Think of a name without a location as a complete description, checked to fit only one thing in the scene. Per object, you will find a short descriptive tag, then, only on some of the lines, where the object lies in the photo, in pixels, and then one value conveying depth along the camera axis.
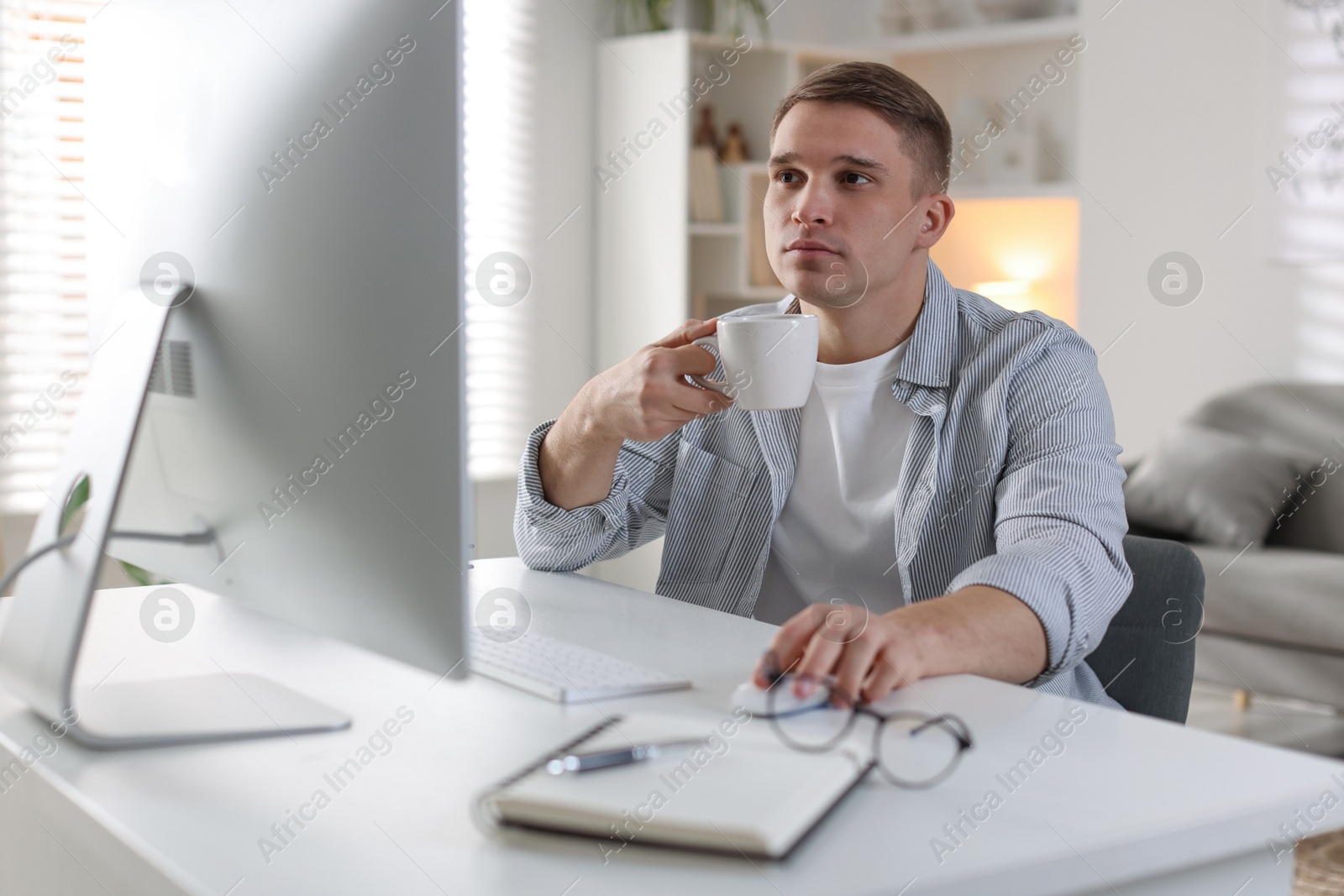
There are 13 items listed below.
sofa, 3.04
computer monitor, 0.78
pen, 0.81
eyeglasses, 0.86
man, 1.45
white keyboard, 1.04
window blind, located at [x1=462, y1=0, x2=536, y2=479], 4.20
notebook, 0.72
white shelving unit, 4.17
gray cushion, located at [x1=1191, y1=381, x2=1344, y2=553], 3.39
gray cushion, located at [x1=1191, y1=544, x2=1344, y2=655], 3.00
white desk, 0.71
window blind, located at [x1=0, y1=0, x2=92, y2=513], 3.40
